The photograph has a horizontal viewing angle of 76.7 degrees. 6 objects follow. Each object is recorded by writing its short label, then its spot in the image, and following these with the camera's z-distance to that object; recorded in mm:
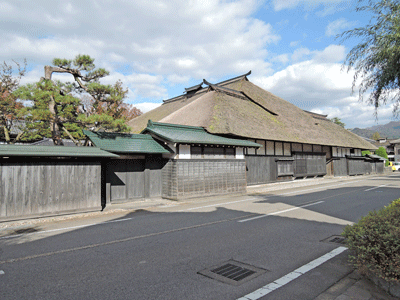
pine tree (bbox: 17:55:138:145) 11463
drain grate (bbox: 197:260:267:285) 4059
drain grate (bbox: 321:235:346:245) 5816
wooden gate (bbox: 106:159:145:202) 12680
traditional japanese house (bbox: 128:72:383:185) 19047
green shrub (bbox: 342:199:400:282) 3359
